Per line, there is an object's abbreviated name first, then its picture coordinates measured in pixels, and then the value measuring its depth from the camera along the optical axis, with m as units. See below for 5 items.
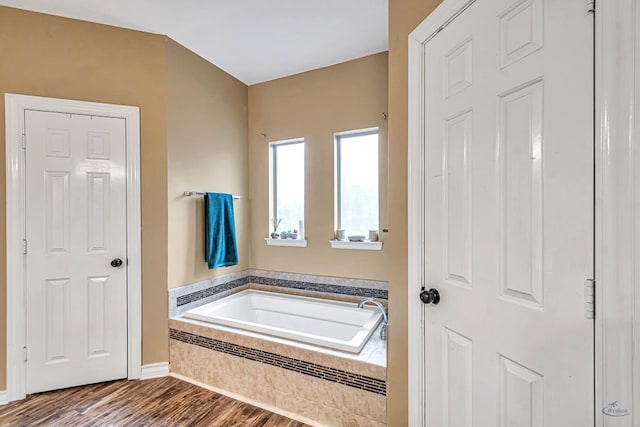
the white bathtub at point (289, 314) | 2.30
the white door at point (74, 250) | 2.06
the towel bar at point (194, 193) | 2.55
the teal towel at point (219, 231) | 2.69
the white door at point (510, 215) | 0.74
